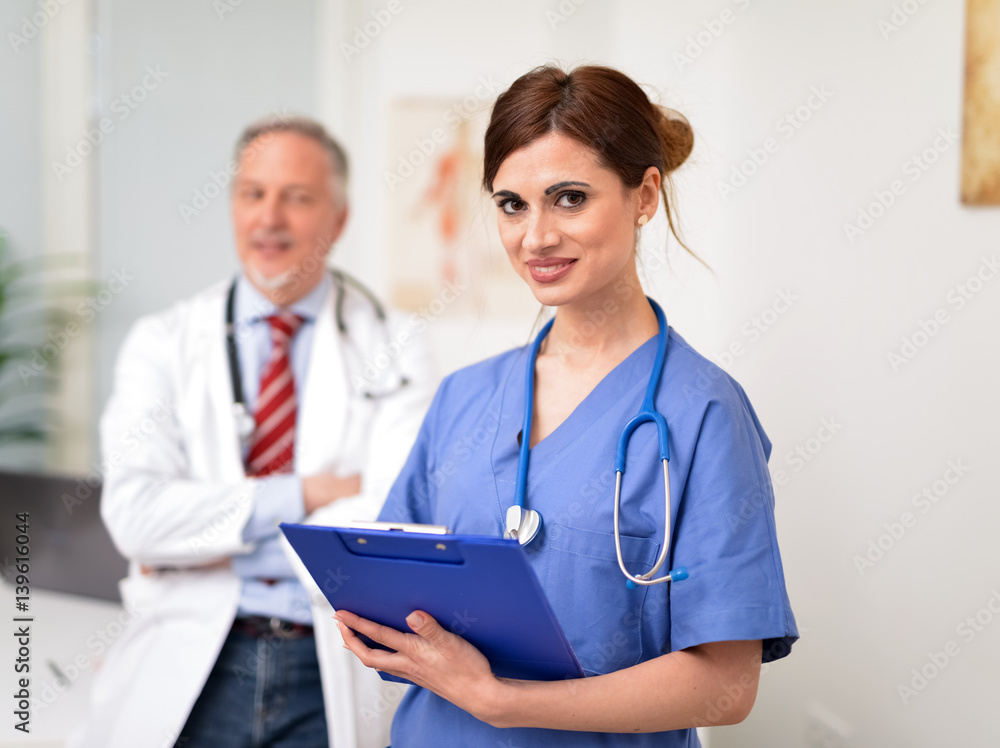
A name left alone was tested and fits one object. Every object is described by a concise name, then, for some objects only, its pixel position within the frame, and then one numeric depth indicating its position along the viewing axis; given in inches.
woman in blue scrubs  35.6
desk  62.7
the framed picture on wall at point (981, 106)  47.8
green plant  111.5
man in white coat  59.7
